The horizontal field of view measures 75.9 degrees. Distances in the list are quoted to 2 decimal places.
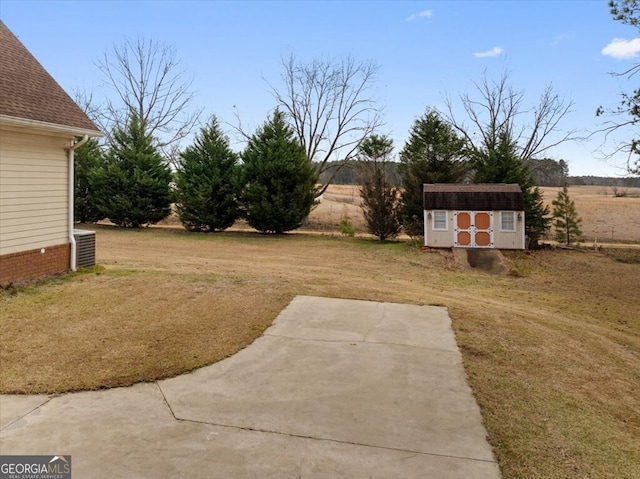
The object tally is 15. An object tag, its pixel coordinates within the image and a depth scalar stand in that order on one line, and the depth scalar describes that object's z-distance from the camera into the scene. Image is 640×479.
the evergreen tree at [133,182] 22.69
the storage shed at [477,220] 16.89
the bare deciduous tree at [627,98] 11.20
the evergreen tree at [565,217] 19.73
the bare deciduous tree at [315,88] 30.05
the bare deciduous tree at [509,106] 28.98
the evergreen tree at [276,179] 21.03
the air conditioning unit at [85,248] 9.04
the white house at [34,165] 7.15
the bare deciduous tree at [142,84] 31.05
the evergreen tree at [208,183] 21.97
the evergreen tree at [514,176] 19.19
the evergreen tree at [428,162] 19.59
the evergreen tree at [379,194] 19.50
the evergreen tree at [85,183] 23.80
